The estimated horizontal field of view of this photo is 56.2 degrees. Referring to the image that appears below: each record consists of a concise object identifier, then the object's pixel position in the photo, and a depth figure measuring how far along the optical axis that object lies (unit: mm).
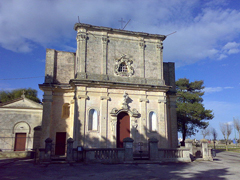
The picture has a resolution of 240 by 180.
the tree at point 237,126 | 44831
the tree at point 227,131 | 45909
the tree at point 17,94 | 43475
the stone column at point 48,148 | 15076
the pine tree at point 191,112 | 35781
